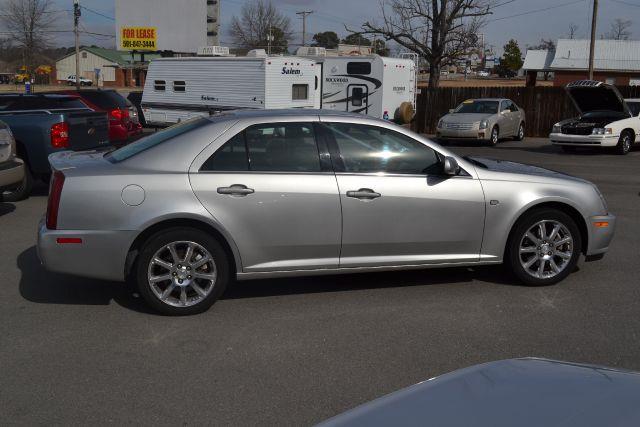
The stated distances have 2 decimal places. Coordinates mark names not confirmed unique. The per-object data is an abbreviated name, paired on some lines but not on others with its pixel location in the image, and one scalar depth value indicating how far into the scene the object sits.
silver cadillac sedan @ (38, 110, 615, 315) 5.24
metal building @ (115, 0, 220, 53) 42.16
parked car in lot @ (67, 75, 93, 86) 79.75
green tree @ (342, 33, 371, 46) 62.23
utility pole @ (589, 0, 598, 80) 29.04
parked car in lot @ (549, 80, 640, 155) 18.91
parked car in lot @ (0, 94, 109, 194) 10.58
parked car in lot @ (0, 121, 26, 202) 8.89
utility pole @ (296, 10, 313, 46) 68.87
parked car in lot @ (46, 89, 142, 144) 15.16
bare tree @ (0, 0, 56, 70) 54.16
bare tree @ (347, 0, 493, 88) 31.86
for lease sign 42.31
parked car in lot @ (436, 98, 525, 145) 22.11
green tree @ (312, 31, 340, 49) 77.29
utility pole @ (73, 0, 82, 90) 36.22
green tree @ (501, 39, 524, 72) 84.62
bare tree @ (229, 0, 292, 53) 66.00
